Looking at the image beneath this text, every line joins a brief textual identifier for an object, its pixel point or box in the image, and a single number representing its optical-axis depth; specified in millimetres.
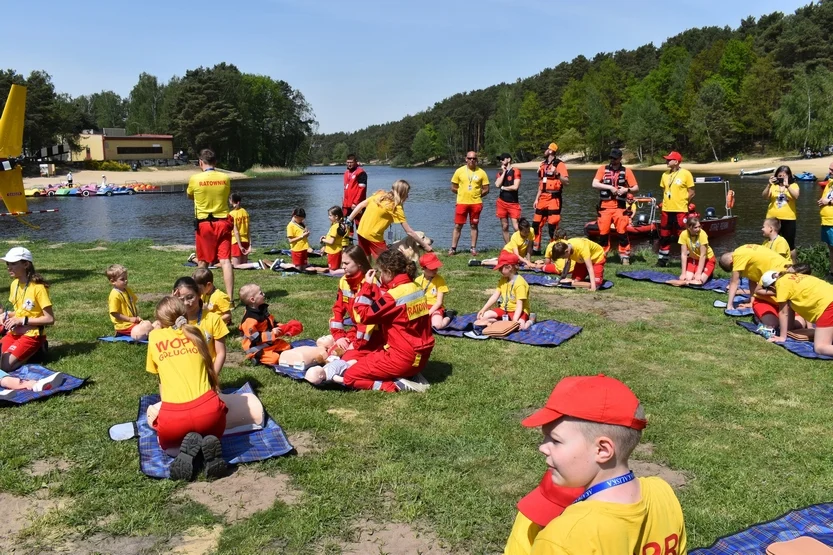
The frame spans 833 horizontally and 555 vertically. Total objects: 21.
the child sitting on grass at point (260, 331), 6613
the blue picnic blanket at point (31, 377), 5504
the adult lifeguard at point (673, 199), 11992
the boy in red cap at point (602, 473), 1769
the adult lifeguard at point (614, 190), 12430
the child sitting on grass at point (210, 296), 6703
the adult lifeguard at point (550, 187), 12922
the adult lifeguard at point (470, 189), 13391
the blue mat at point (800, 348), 6824
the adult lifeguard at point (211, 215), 8828
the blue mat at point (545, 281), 10607
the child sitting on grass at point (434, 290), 7859
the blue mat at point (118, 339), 7270
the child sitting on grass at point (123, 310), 7176
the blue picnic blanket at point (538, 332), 7387
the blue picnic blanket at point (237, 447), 4395
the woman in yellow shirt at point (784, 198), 11148
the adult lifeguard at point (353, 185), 13094
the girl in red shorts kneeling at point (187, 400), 4242
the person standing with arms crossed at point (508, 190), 13375
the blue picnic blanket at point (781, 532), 3389
